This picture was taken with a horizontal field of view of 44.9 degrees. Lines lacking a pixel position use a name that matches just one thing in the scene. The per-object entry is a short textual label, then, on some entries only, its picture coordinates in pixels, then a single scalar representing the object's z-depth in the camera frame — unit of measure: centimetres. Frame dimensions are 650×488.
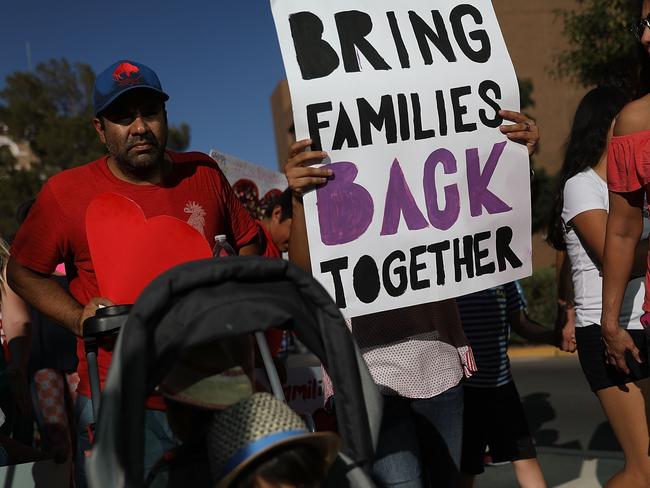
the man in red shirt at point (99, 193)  278
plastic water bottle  271
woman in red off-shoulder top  277
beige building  2977
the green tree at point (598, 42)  1249
